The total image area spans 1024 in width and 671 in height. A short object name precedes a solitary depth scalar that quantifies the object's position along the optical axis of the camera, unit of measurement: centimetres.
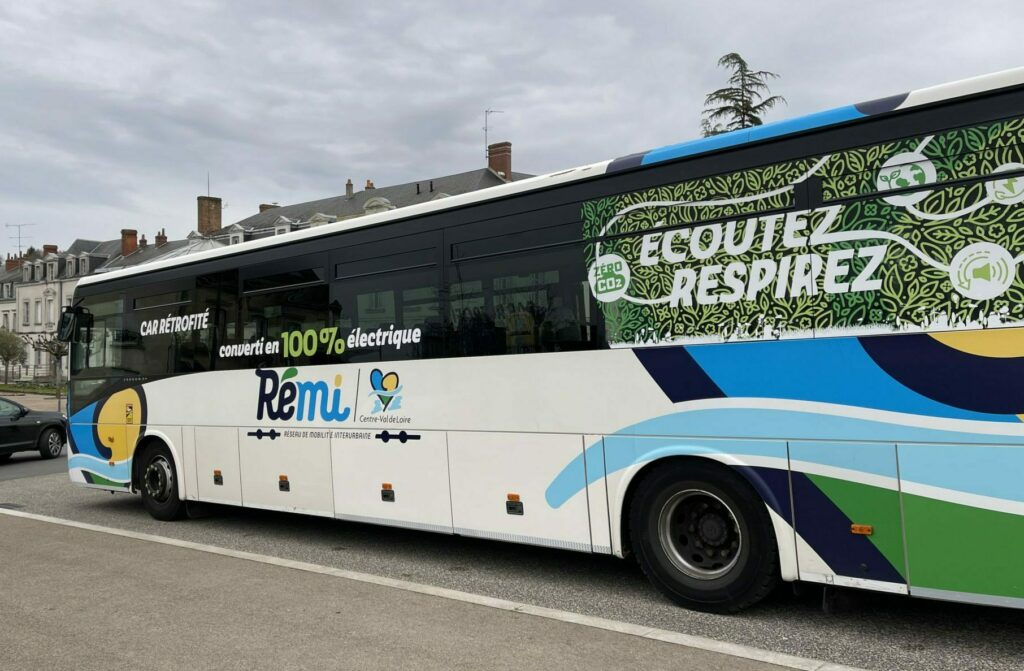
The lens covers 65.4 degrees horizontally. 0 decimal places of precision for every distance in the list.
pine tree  1678
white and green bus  448
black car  1722
